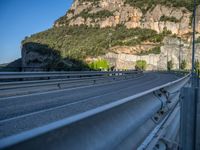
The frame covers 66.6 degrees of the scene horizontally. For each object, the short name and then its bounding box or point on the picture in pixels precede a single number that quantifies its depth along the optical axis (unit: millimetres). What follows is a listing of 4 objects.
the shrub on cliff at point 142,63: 59904
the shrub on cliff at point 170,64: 62013
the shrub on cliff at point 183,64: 58870
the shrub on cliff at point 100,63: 51331
